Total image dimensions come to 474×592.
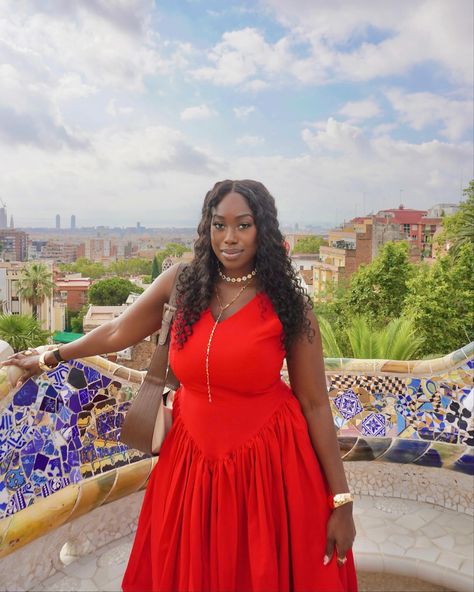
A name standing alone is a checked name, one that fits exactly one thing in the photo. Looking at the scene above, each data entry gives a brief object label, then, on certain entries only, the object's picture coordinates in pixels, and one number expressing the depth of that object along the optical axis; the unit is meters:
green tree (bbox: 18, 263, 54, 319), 33.92
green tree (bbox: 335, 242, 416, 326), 16.86
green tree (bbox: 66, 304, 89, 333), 49.38
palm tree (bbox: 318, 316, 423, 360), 4.40
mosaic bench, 2.11
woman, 1.44
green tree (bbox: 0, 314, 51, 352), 20.73
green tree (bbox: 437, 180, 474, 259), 16.56
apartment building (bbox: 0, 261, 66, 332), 41.28
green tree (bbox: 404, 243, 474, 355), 12.91
